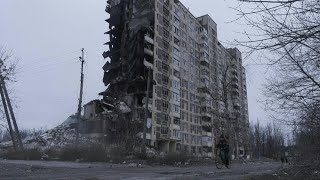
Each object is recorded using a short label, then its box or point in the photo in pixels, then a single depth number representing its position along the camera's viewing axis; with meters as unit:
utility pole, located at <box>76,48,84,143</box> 29.53
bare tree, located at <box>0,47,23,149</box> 25.01
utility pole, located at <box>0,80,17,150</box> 25.03
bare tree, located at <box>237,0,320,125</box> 4.14
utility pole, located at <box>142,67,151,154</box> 22.42
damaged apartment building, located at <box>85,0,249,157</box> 46.48
